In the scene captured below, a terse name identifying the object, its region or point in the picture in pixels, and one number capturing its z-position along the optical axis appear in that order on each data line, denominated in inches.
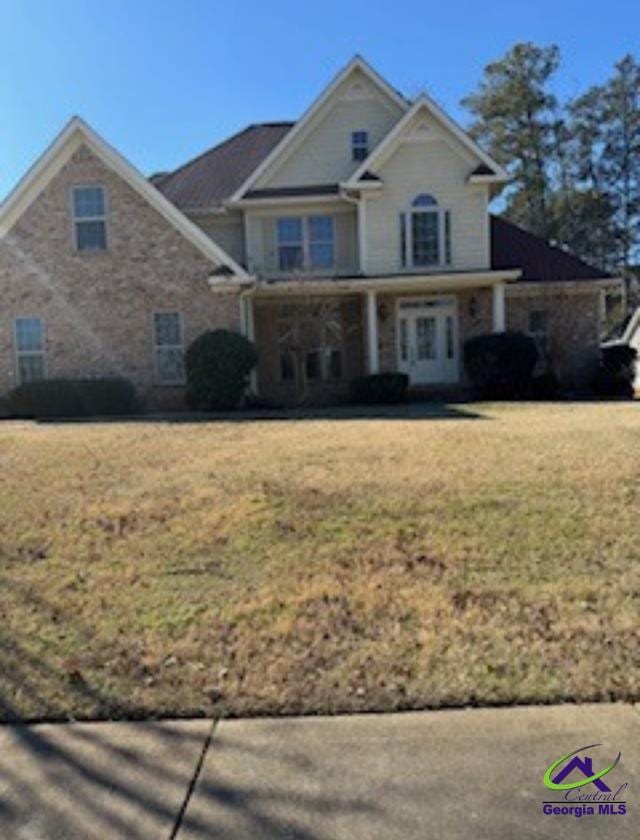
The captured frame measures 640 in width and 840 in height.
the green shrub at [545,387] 821.2
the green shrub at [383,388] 789.2
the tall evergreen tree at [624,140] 1953.7
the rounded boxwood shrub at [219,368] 727.1
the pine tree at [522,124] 1892.2
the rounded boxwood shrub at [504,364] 791.7
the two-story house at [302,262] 786.2
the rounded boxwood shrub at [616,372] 882.8
